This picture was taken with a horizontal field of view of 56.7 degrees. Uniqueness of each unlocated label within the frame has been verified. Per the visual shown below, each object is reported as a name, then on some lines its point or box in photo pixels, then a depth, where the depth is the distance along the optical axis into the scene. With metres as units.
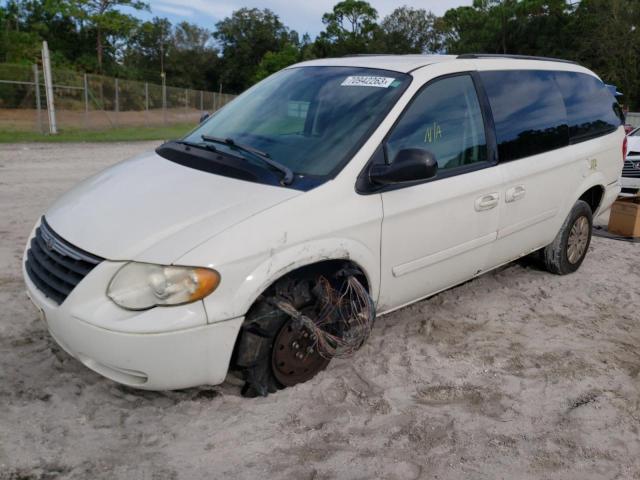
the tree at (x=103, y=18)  46.09
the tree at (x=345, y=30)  78.19
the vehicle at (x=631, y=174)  8.64
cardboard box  6.89
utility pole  19.03
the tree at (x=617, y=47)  43.19
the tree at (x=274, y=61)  69.00
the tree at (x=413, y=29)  82.38
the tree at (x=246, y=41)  76.75
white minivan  2.77
